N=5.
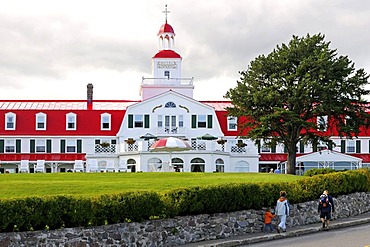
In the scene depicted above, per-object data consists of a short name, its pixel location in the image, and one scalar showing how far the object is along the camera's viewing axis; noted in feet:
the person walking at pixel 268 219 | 90.94
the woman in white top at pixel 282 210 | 88.99
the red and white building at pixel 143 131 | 207.51
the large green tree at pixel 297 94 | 171.63
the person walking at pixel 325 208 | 94.02
